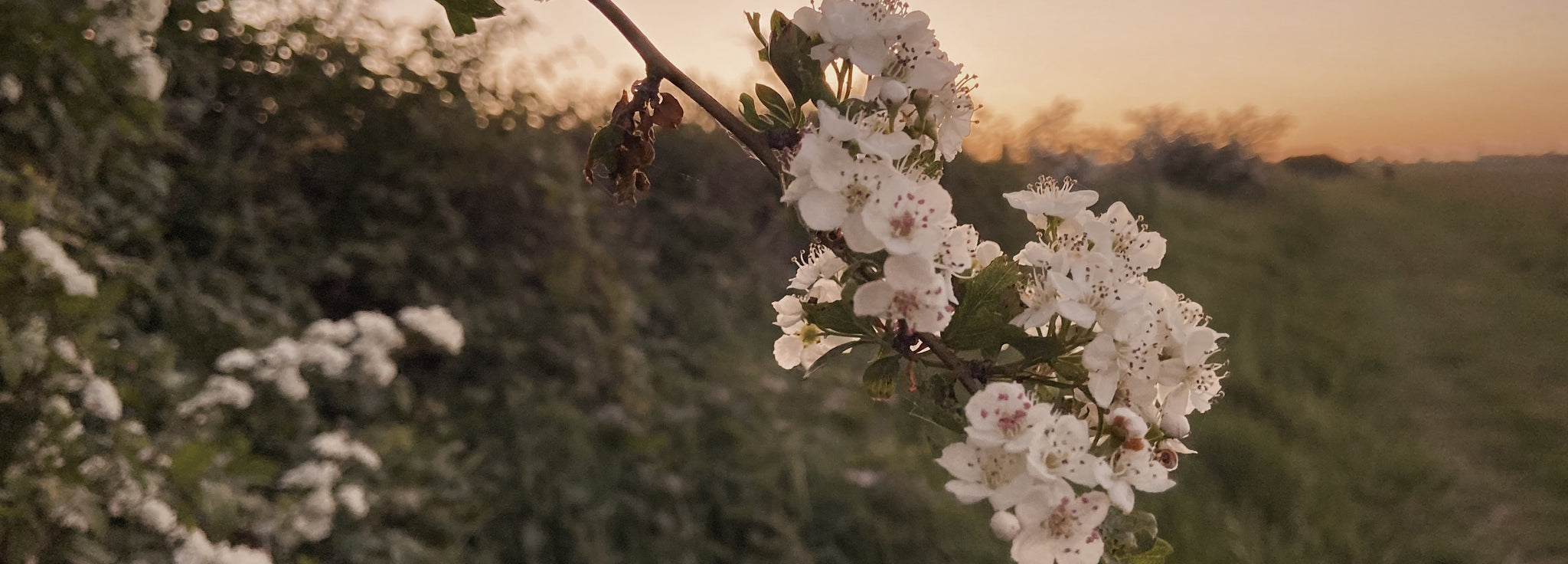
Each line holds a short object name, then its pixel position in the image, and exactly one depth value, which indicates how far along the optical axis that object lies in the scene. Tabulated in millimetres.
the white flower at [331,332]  1071
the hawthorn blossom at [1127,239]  185
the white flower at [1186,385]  186
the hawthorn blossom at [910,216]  156
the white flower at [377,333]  1107
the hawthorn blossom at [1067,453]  167
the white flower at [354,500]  947
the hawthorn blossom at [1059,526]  169
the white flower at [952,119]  192
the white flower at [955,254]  169
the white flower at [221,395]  884
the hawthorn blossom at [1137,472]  176
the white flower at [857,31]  175
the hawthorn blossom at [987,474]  172
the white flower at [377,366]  1092
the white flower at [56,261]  351
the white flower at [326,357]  1019
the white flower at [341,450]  979
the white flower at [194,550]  359
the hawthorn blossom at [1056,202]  188
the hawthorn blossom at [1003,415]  167
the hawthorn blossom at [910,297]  159
